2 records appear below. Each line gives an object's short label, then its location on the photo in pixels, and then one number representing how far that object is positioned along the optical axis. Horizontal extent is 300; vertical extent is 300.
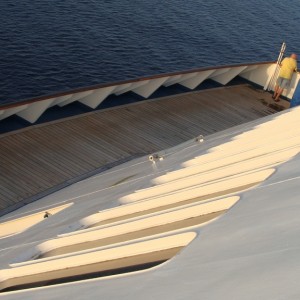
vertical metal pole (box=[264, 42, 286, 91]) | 18.61
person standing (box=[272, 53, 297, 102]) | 17.39
